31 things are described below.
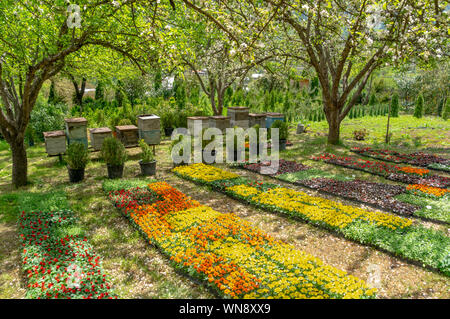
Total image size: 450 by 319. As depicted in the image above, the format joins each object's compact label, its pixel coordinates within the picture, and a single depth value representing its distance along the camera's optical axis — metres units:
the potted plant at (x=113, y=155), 10.34
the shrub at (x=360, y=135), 17.44
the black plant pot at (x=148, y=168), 11.00
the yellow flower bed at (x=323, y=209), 6.90
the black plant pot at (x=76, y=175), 10.16
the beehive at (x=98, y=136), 12.41
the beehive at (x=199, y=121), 15.78
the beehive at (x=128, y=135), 13.46
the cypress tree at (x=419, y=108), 25.97
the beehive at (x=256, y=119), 17.38
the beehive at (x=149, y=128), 13.24
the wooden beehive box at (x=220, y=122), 16.09
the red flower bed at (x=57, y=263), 4.51
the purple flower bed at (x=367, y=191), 7.89
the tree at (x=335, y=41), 6.07
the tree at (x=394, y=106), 27.28
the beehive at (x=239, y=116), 17.06
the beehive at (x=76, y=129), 12.01
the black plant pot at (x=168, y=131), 18.92
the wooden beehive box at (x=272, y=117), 17.28
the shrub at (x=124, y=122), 15.93
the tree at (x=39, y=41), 7.71
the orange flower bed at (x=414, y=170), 10.77
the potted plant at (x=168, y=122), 18.86
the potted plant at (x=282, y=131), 14.62
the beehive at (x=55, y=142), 11.51
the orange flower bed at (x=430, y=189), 8.70
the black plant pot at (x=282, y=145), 14.79
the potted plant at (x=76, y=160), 10.04
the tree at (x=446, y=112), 24.27
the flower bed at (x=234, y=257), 4.62
